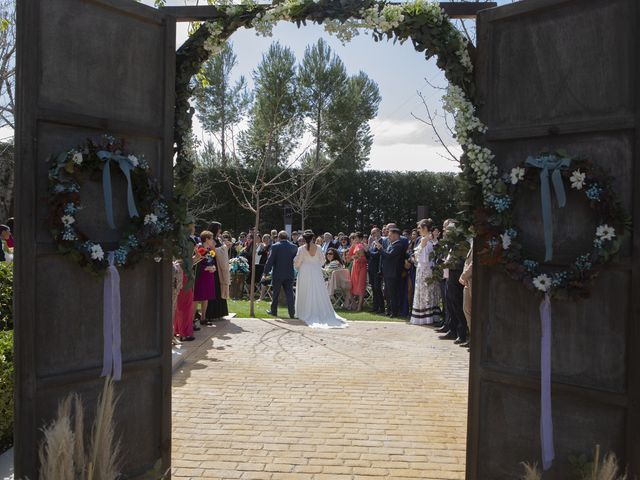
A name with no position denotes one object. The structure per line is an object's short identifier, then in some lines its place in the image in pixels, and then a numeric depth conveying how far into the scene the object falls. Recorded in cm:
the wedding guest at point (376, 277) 1502
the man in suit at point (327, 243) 1856
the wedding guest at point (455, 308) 1051
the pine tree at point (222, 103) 3506
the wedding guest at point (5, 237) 1154
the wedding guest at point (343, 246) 1853
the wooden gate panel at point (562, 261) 347
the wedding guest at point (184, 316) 1049
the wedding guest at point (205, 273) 1156
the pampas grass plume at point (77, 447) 320
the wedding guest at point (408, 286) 1420
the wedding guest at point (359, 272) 1552
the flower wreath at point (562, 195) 340
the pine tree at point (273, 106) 3228
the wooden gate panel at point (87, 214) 352
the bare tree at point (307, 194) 2914
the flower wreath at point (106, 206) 352
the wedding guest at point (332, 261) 1669
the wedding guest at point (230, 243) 1600
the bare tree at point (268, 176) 3007
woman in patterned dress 1221
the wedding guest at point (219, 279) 1252
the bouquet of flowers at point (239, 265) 1762
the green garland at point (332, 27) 408
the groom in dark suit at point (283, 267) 1400
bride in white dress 1352
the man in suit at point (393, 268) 1408
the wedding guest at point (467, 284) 847
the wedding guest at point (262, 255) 1839
